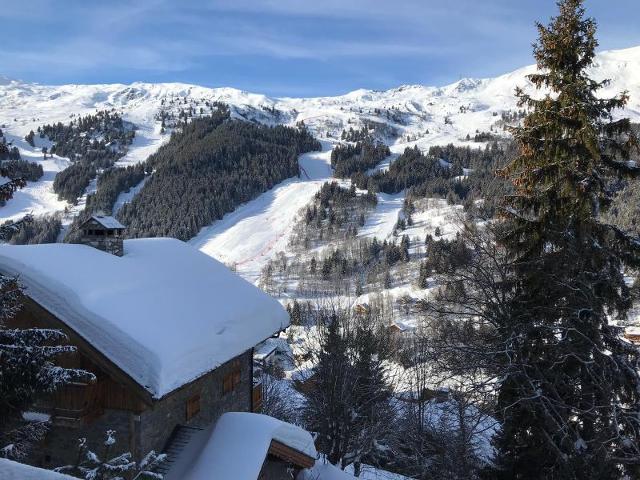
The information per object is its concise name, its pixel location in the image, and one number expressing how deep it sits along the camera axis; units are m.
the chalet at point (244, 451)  10.20
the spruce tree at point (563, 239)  9.99
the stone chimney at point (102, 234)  13.63
